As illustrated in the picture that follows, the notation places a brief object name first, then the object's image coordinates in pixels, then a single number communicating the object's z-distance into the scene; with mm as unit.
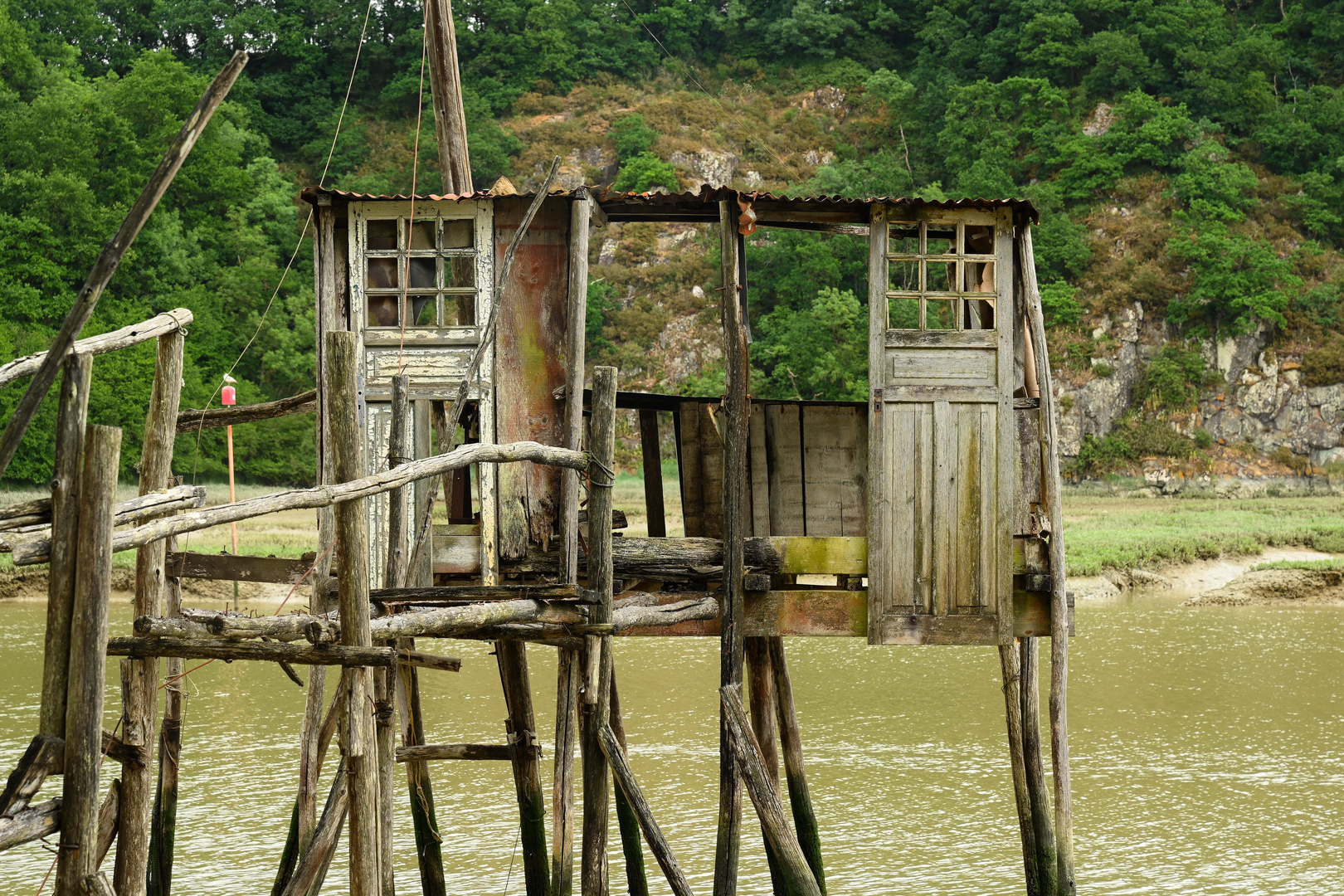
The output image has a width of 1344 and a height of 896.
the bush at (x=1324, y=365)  90937
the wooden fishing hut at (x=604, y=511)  17375
